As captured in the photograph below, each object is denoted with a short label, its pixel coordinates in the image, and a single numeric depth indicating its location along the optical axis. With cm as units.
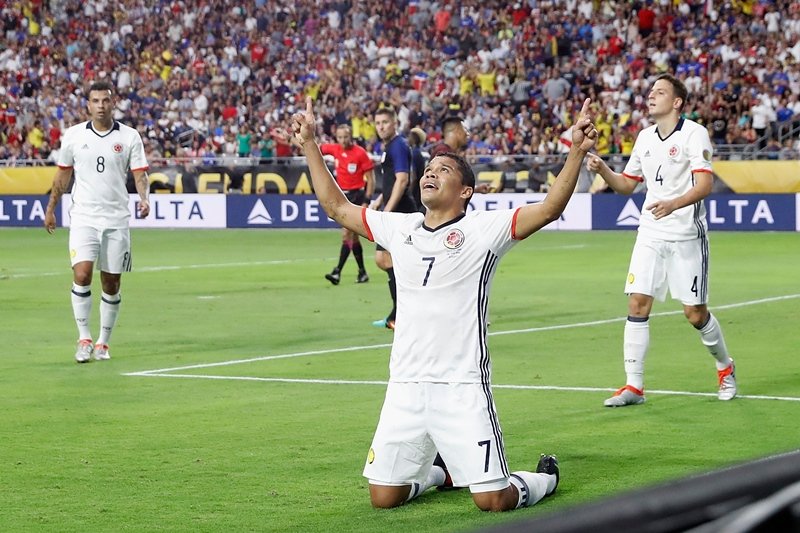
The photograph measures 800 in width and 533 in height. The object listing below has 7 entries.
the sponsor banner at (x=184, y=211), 3631
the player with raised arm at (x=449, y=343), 614
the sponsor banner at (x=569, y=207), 3294
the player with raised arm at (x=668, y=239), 957
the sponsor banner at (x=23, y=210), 3747
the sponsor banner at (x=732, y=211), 3131
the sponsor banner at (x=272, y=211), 3559
